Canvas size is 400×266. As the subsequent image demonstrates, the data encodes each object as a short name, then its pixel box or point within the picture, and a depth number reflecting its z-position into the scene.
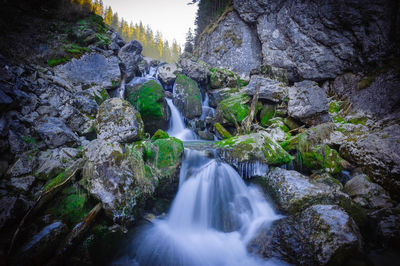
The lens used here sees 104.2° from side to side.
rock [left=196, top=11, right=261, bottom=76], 17.22
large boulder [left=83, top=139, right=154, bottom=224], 3.74
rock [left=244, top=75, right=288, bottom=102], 10.15
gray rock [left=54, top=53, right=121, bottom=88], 7.58
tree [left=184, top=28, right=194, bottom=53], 28.54
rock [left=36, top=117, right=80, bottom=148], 4.55
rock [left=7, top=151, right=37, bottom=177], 3.65
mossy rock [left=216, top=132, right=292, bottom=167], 5.44
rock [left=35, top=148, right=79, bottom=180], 3.85
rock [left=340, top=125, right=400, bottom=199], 4.48
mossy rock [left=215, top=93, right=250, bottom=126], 9.94
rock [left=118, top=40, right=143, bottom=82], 10.38
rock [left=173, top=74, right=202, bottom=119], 11.70
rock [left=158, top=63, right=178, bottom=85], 13.64
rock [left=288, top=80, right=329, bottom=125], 8.65
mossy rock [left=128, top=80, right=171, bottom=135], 8.47
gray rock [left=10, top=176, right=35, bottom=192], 3.50
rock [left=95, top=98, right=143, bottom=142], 5.33
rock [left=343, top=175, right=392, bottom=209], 4.21
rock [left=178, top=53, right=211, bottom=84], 14.97
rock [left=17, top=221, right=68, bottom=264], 2.60
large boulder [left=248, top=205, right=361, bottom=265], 2.93
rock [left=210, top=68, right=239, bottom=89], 14.33
